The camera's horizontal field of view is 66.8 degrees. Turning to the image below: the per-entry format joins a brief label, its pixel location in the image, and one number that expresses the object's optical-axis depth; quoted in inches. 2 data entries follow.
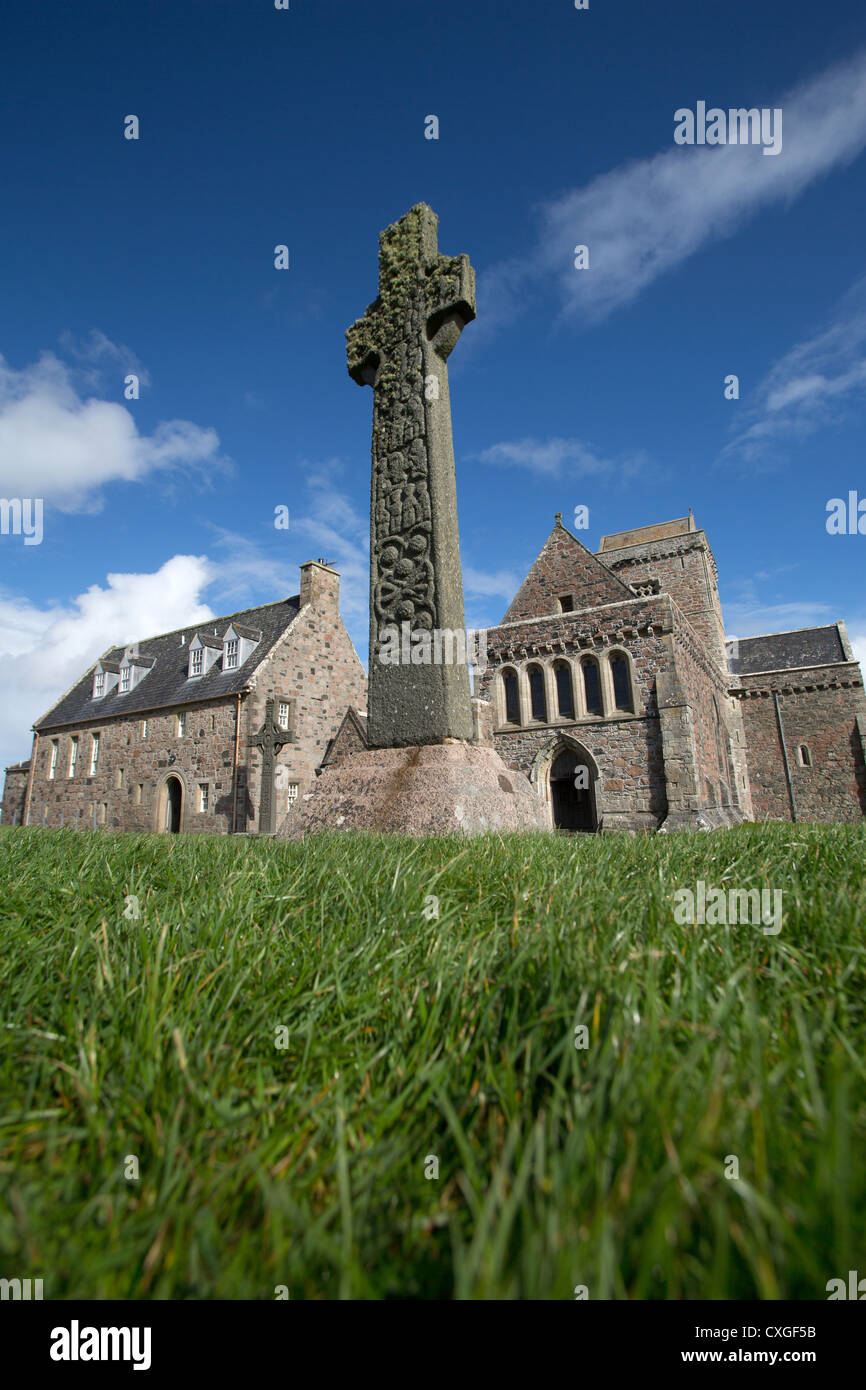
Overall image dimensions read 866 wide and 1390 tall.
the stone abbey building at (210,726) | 906.7
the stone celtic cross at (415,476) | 241.1
